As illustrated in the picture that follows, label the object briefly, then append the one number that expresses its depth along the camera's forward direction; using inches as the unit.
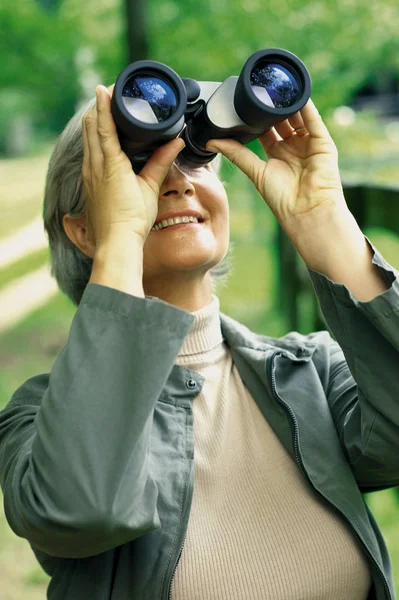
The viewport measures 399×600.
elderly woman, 41.5
